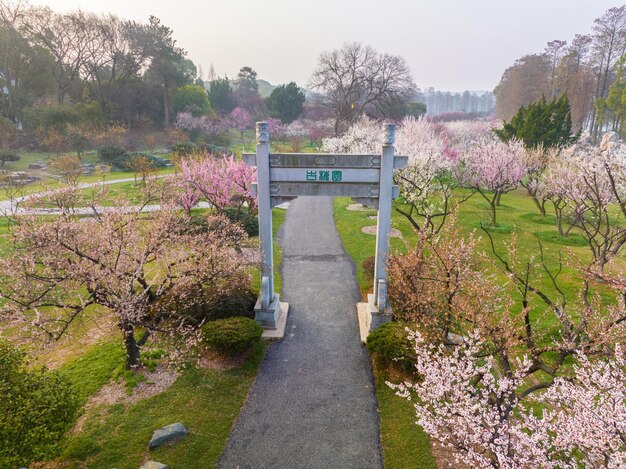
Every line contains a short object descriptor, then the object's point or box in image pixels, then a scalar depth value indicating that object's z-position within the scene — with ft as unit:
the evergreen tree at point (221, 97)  247.29
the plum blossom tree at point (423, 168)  64.70
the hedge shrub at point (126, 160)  130.98
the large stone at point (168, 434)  25.57
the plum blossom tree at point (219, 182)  65.62
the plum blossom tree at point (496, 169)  79.20
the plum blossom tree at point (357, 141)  117.91
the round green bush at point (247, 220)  69.56
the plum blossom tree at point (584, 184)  45.11
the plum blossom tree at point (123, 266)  28.89
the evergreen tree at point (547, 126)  113.18
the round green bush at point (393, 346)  31.35
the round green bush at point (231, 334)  33.63
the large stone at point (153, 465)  23.24
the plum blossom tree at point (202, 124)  185.68
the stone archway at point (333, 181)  36.40
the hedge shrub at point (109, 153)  134.82
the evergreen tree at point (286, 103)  233.84
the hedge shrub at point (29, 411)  20.39
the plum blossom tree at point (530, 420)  15.72
